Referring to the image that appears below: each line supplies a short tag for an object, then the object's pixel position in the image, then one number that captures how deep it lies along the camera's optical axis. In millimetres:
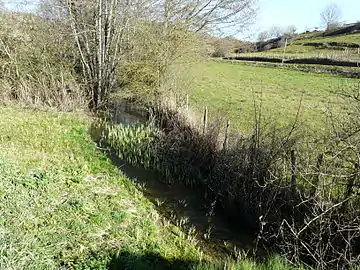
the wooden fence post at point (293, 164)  6645
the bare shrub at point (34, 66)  16031
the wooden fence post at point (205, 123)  10134
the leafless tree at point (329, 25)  75638
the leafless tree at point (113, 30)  16328
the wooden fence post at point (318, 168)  6062
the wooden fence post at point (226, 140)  8678
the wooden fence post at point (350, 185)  5684
